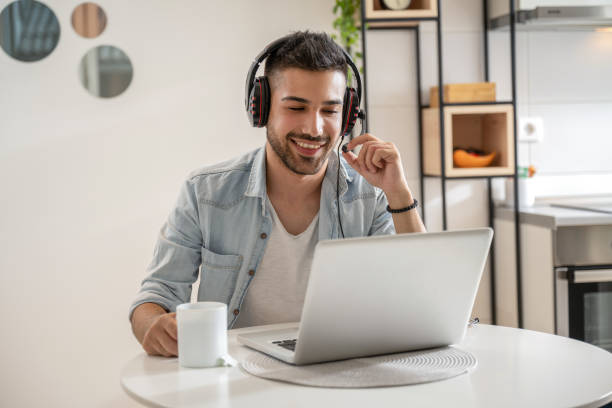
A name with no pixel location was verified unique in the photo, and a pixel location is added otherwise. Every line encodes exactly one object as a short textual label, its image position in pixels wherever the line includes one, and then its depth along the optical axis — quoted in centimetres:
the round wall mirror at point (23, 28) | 272
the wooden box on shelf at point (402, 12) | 263
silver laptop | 101
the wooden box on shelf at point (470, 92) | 276
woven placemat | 104
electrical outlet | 296
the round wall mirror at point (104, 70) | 277
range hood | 270
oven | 251
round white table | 95
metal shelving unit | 266
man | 169
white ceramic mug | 113
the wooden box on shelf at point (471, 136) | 275
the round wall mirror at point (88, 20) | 275
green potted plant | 274
